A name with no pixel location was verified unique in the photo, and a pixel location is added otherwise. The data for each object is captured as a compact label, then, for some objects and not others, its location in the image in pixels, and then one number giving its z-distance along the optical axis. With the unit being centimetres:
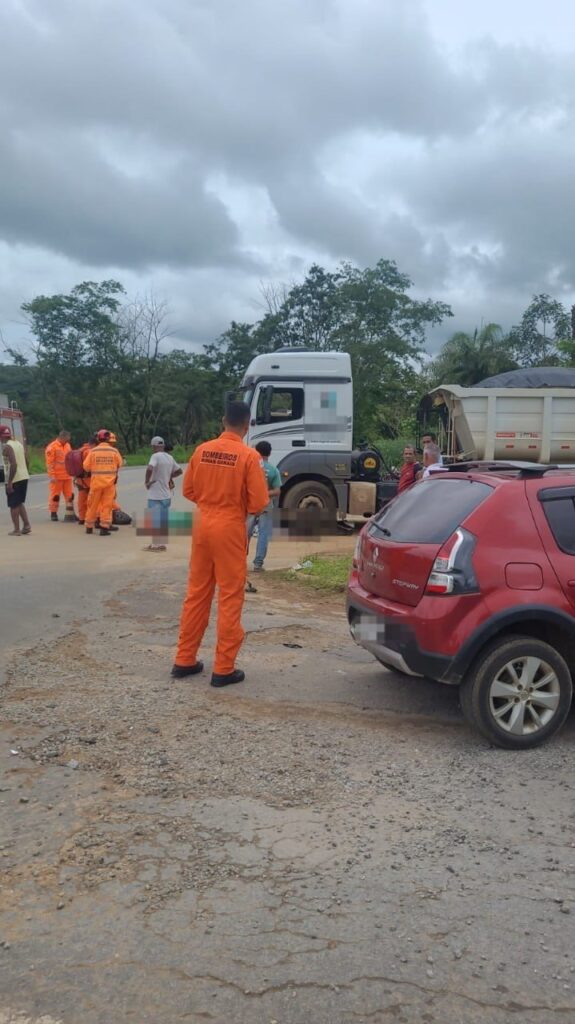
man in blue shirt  927
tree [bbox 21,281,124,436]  4884
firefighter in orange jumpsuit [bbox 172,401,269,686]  518
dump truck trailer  1235
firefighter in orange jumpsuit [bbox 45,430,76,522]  1487
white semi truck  1238
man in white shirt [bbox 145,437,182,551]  1134
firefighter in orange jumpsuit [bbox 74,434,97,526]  1395
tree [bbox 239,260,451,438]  3347
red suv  418
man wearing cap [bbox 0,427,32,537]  1248
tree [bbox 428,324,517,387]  3195
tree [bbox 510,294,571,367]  3759
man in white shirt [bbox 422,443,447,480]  1084
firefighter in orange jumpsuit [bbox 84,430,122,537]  1295
